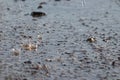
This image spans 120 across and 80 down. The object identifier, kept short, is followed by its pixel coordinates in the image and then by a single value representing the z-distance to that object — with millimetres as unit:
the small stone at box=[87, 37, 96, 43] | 15053
